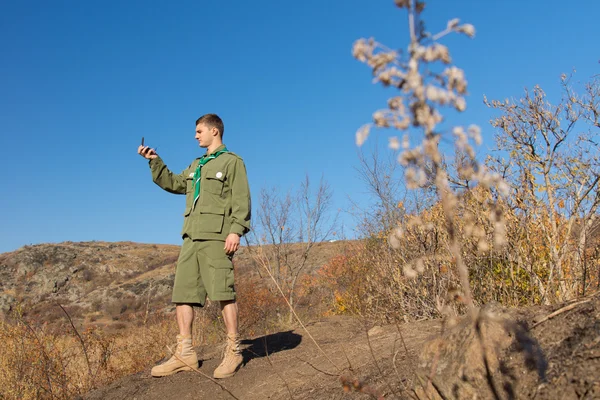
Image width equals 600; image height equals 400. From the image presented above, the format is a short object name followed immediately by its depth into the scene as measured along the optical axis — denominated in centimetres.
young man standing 411
